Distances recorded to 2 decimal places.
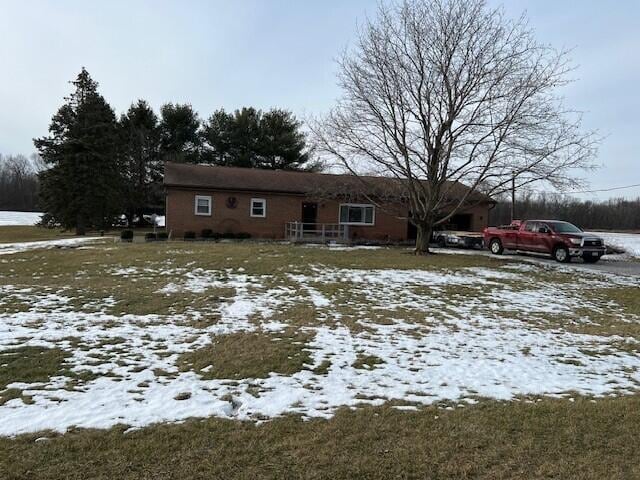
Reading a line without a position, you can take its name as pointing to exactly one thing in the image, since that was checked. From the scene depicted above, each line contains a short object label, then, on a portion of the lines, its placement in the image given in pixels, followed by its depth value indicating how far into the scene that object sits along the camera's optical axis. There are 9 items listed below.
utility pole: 18.41
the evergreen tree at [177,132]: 41.38
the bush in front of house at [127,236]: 22.86
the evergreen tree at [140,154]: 39.56
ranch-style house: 25.78
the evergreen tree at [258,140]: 40.31
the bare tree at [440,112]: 18.28
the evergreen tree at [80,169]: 30.94
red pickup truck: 18.55
